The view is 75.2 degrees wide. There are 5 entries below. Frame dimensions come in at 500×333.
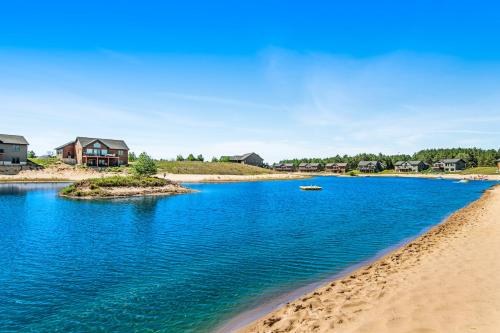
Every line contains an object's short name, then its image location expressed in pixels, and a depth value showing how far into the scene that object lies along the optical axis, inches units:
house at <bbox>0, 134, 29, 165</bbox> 3944.6
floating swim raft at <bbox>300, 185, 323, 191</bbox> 3647.9
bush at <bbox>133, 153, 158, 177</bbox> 3380.9
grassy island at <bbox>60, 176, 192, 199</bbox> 2541.8
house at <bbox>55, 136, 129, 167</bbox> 4621.1
